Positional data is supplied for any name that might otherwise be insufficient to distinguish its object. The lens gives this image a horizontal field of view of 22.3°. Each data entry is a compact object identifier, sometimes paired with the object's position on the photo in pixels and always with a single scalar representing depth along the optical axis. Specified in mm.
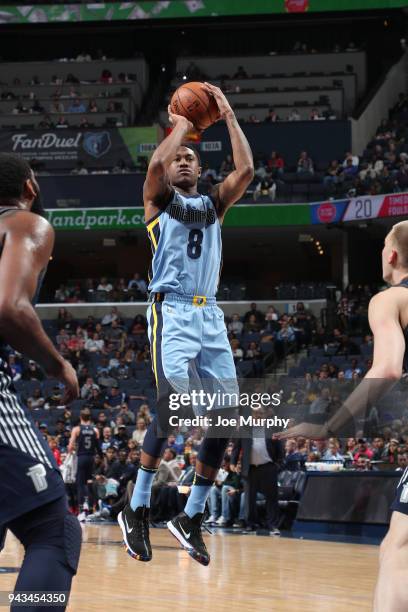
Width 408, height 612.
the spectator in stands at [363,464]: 15203
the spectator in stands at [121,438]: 18875
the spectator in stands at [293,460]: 16906
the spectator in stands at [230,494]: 16766
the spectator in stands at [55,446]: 19250
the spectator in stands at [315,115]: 32744
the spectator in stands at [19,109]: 34219
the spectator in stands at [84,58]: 37000
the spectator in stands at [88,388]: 22903
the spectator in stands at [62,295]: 30469
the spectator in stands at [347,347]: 22969
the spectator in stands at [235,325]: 25875
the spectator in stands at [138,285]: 29670
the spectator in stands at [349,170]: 28897
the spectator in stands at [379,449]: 15543
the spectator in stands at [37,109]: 34194
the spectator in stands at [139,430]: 18706
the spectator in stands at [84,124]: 32856
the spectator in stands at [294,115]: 32812
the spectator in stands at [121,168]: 30875
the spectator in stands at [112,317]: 27688
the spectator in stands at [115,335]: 26203
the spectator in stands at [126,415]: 21188
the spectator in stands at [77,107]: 34344
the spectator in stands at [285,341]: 24531
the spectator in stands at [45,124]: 32844
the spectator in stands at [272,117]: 32738
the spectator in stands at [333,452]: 16281
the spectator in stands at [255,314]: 26516
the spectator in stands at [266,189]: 29438
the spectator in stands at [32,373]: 25484
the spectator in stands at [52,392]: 22916
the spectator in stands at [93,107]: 34406
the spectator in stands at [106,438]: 19595
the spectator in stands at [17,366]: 25744
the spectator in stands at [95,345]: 26022
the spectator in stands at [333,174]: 28984
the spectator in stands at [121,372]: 24344
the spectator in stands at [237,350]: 23672
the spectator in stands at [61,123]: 32875
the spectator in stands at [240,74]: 35525
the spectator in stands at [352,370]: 20839
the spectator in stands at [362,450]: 15680
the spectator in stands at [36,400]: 23406
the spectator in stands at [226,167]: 30233
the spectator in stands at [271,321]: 25969
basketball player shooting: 6176
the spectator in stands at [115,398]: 22766
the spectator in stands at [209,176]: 29294
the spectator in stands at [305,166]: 30375
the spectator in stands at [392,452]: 15063
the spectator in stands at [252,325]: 25934
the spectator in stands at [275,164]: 30469
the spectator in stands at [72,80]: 35844
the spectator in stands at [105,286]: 29969
